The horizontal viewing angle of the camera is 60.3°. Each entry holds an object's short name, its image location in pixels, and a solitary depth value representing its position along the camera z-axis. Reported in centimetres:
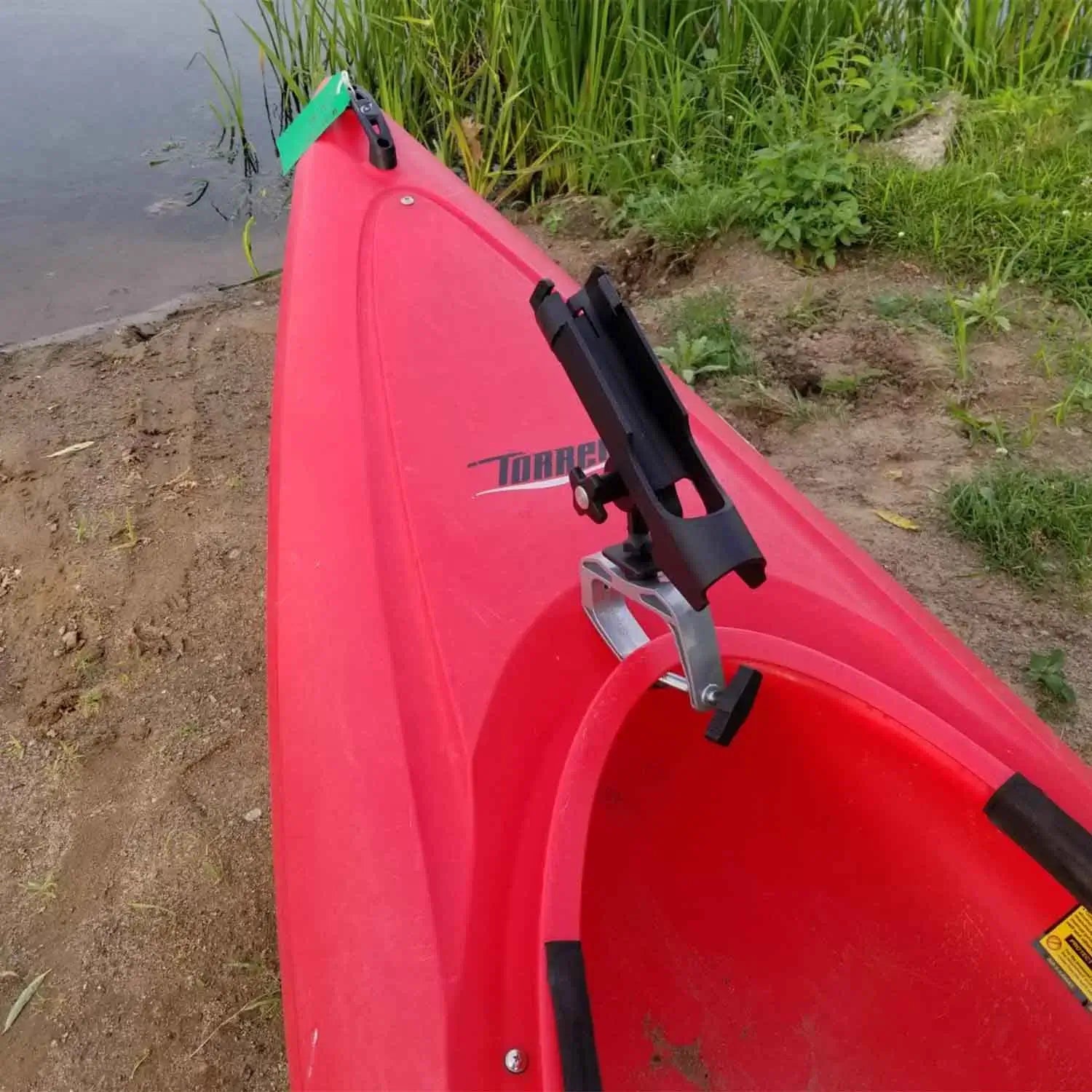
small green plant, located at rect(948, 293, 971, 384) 254
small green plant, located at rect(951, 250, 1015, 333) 268
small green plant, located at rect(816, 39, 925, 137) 335
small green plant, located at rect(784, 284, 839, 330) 280
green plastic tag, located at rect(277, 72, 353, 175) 236
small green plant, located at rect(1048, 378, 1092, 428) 241
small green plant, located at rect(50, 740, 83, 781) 183
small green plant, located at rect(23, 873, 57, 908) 164
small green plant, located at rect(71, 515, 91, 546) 233
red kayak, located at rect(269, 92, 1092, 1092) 97
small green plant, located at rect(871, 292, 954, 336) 274
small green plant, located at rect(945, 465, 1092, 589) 207
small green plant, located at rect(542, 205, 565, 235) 355
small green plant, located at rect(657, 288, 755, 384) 263
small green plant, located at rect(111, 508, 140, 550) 231
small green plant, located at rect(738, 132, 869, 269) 304
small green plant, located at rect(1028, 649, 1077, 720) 180
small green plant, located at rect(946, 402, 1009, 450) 239
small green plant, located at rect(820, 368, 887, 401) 255
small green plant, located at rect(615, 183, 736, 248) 318
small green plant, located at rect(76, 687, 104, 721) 193
